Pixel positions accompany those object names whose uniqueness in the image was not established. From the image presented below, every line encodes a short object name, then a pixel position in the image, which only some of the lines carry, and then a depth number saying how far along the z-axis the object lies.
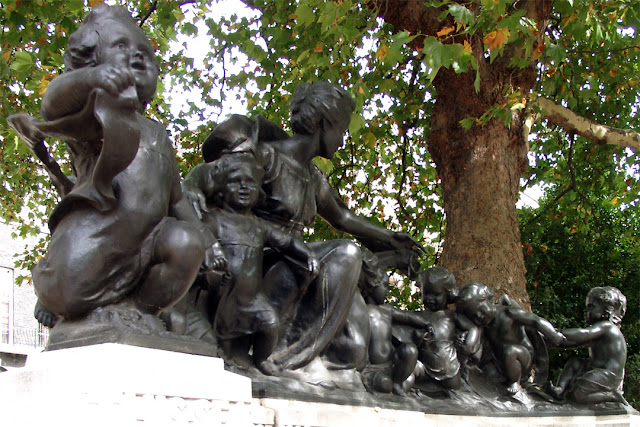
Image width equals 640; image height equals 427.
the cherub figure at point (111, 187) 3.53
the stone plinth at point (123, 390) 3.21
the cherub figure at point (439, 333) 5.93
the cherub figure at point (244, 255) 4.69
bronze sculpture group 3.63
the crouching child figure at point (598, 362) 6.87
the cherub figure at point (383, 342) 5.48
